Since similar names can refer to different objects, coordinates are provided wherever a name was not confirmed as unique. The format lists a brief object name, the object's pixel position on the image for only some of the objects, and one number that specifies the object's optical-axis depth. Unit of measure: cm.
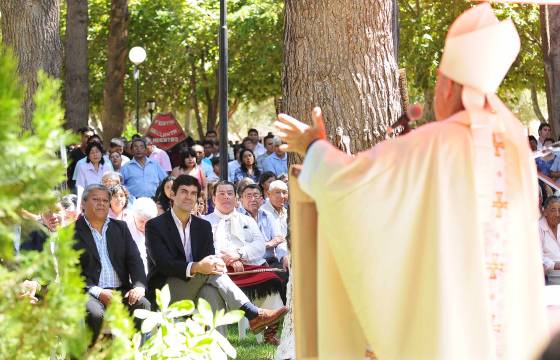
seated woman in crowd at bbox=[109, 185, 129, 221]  1239
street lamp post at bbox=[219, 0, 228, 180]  1705
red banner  2406
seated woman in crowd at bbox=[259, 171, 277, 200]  1558
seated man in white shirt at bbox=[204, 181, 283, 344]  1191
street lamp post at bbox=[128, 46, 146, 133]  3175
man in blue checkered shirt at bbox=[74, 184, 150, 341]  976
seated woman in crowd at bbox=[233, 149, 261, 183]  1872
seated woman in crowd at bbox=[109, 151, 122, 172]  1833
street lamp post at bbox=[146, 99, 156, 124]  3506
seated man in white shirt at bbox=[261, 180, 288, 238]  1369
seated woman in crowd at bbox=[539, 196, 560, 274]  1319
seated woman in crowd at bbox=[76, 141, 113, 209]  1700
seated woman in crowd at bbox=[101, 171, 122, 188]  1369
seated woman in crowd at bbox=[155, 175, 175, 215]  1309
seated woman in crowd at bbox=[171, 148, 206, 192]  1748
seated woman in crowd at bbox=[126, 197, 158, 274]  1181
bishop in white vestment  551
